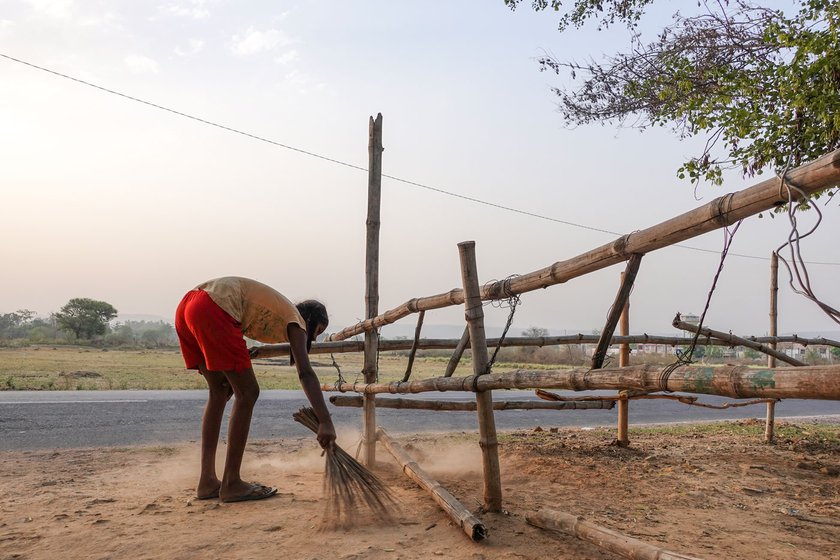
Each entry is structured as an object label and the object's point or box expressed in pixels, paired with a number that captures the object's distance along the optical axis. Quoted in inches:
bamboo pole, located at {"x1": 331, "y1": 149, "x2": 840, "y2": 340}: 85.0
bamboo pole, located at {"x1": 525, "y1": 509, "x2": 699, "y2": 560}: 109.7
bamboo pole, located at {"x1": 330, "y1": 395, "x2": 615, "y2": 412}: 241.0
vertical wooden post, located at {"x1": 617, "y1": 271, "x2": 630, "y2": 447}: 267.4
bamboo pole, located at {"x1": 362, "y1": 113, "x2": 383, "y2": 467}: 227.6
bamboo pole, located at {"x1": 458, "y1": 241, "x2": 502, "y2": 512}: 152.8
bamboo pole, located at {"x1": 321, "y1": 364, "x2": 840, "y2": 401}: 78.0
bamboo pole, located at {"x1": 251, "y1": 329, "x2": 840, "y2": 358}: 219.2
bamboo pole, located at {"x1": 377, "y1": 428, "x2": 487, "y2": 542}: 132.5
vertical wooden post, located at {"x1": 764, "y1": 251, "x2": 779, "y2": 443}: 311.9
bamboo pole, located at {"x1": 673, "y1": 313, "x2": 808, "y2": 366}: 240.1
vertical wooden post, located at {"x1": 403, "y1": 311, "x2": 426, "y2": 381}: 199.2
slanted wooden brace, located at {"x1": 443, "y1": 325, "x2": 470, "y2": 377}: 174.2
